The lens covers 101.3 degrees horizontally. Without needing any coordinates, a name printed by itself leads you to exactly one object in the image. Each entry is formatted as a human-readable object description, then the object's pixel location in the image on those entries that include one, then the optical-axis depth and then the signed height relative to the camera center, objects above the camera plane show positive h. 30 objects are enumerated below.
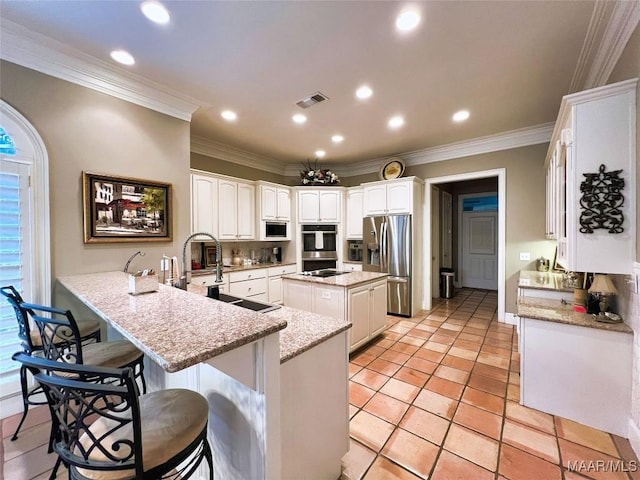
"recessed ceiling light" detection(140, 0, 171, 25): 1.78 +1.59
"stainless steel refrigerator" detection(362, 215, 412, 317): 4.51 -0.31
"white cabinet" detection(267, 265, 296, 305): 4.75 -0.81
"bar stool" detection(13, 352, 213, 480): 0.80 -0.73
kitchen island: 2.97 -0.74
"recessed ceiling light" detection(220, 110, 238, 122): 3.29 +1.58
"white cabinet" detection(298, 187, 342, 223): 5.36 +0.67
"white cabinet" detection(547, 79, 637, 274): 1.75 +0.40
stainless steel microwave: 4.90 +0.15
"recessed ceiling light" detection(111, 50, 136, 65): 2.25 +1.60
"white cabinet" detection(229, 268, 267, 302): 4.14 -0.74
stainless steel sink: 1.80 -0.48
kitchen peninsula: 0.95 -0.63
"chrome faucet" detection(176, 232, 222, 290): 1.93 -0.29
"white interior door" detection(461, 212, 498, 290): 6.46 -0.34
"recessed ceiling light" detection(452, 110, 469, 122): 3.32 +1.58
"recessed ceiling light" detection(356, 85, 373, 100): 2.77 +1.58
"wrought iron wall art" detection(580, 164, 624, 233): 1.77 +0.24
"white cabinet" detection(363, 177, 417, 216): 4.55 +0.74
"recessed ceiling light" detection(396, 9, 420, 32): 1.82 +1.56
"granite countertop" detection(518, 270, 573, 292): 2.79 -0.53
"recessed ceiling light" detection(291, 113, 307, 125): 3.40 +1.59
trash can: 5.77 -1.05
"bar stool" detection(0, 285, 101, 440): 1.51 -0.69
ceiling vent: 2.91 +1.58
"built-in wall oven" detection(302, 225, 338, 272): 5.41 -0.17
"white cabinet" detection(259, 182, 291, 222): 4.82 +0.68
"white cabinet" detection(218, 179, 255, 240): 4.28 +0.48
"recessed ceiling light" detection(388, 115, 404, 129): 3.49 +1.59
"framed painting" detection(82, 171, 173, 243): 2.42 +0.30
